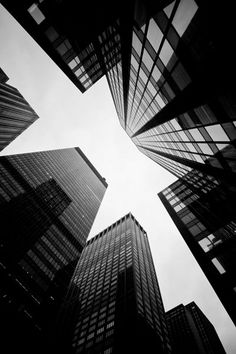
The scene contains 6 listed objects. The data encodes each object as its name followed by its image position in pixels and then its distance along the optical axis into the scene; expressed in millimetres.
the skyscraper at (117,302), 50500
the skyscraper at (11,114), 92938
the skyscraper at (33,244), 59281
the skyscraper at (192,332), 110875
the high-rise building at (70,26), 20906
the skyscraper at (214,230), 15641
